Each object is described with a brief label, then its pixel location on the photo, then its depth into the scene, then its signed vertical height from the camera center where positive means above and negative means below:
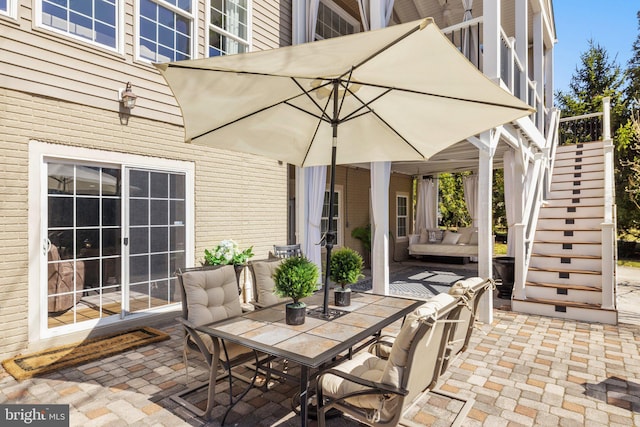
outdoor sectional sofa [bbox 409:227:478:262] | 9.86 -0.80
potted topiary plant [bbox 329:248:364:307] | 2.99 -0.45
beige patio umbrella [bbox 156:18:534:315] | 2.08 +0.92
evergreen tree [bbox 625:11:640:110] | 12.32 +5.09
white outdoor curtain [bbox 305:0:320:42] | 6.63 +3.71
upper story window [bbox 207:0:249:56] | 5.48 +3.04
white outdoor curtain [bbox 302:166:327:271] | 6.68 +0.29
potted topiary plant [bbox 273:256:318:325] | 2.43 -0.45
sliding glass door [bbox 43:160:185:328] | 3.96 -0.27
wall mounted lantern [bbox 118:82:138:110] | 4.30 +1.46
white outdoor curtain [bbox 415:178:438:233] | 11.58 +0.34
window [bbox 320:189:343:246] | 9.15 -0.06
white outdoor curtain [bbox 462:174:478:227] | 11.18 +0.73
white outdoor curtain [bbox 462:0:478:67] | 5.52 +2.71
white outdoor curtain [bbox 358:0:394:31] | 5.64 +3.36
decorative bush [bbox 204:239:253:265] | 4.95 -0.54
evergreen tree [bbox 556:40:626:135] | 13.50 +5.29
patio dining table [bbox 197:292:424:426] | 2.09 -0.77
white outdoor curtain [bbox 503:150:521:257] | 6.91 +0.44
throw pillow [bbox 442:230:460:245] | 10.55 -0.65
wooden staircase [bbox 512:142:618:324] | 5.21 -0.64
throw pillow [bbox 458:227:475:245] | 10.59 -0.56
